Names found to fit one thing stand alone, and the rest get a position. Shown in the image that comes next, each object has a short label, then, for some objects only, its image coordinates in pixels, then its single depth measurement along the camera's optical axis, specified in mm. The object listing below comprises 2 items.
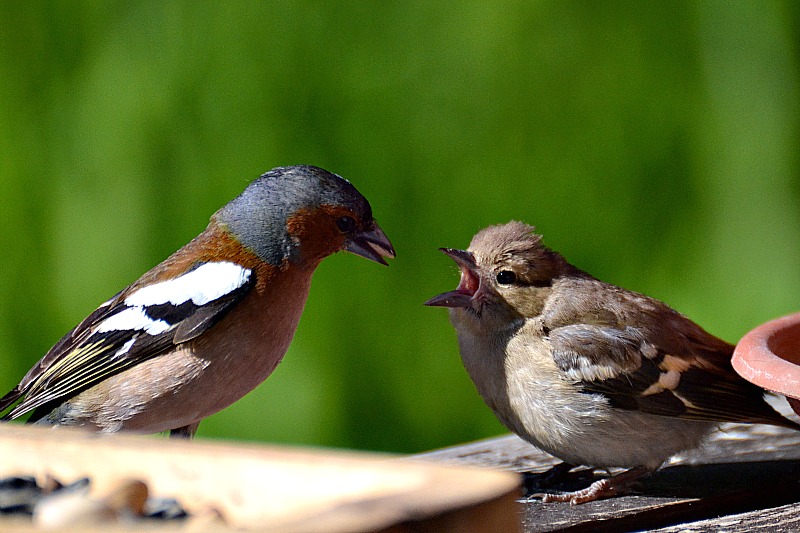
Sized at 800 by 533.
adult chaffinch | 2174
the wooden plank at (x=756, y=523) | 2117
